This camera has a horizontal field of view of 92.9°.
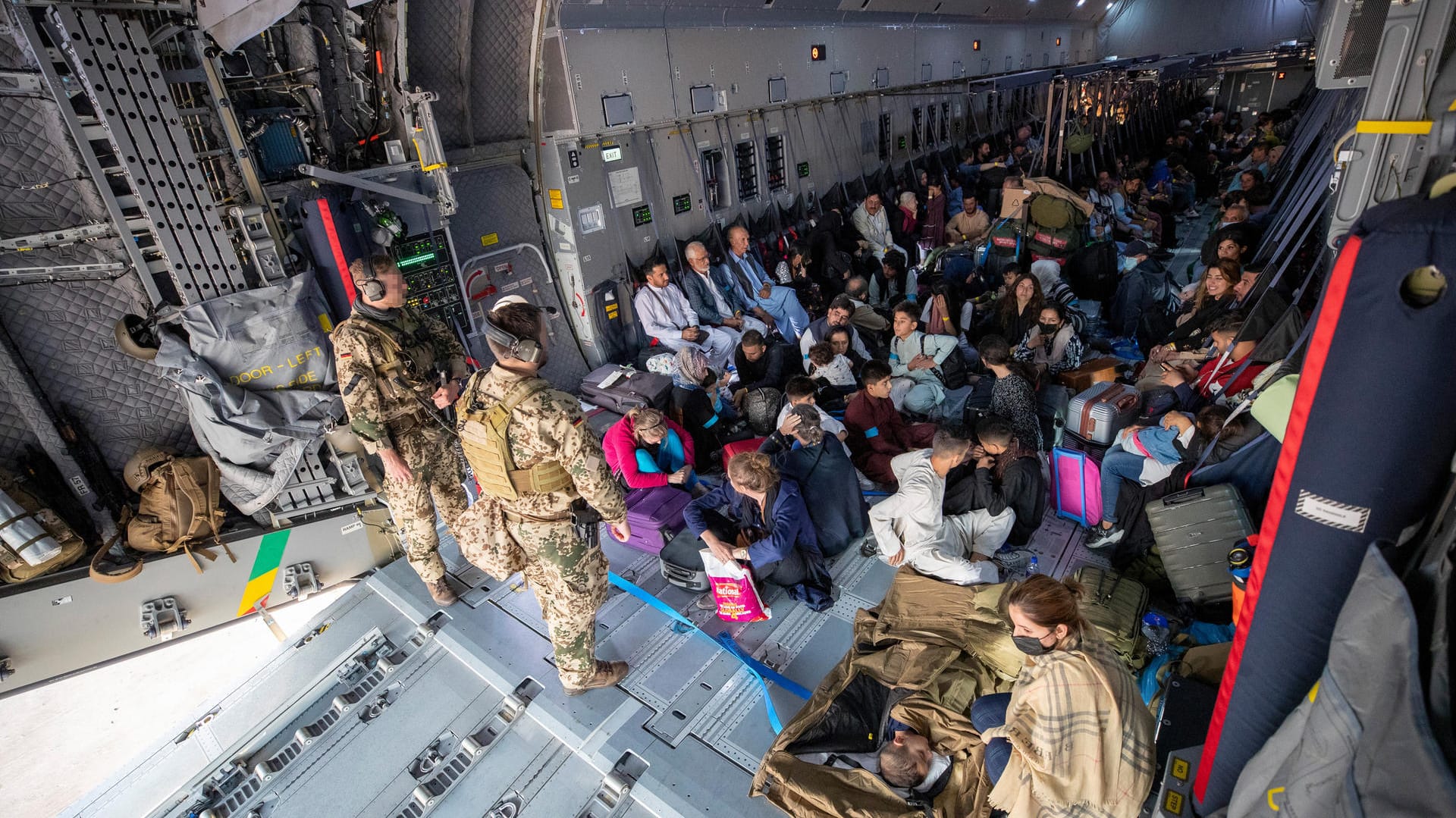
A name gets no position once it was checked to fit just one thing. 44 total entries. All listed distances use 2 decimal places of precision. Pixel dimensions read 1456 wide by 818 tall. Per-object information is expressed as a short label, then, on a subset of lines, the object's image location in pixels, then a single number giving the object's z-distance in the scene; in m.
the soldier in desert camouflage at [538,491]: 3.00
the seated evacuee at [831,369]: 5.62
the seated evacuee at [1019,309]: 6.16
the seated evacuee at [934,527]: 3.75
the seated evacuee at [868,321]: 6.79
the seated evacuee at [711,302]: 7.29
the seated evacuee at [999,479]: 3.89
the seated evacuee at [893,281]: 8.52
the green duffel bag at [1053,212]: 7.72
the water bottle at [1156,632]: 3.42
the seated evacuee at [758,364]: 5.87
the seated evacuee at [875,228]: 9.38
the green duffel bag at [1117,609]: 3.38
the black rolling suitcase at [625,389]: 6.01
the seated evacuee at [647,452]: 4.57
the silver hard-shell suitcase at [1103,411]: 4.63
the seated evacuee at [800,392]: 4.56
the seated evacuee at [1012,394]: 4.53
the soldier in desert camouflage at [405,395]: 3.60
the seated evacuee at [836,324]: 5.93
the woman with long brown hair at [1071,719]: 2.15
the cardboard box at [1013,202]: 8.05
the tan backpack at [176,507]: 4.00
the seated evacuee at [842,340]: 5.84
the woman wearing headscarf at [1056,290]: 6.43
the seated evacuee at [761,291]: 7.47
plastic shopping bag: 3.79
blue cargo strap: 3.40
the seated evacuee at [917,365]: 5.43
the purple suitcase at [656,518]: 4.52
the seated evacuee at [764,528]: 3.74
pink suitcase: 4.40
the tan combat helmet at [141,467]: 3.97
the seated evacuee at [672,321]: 6.86
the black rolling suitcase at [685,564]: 4.12
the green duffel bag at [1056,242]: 7.69
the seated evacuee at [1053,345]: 5.91
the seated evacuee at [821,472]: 4.08
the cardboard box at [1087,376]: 5.55
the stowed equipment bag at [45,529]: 3.62
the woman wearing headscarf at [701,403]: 5.40
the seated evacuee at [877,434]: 4.91
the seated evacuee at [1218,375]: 4.45
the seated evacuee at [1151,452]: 3.76
